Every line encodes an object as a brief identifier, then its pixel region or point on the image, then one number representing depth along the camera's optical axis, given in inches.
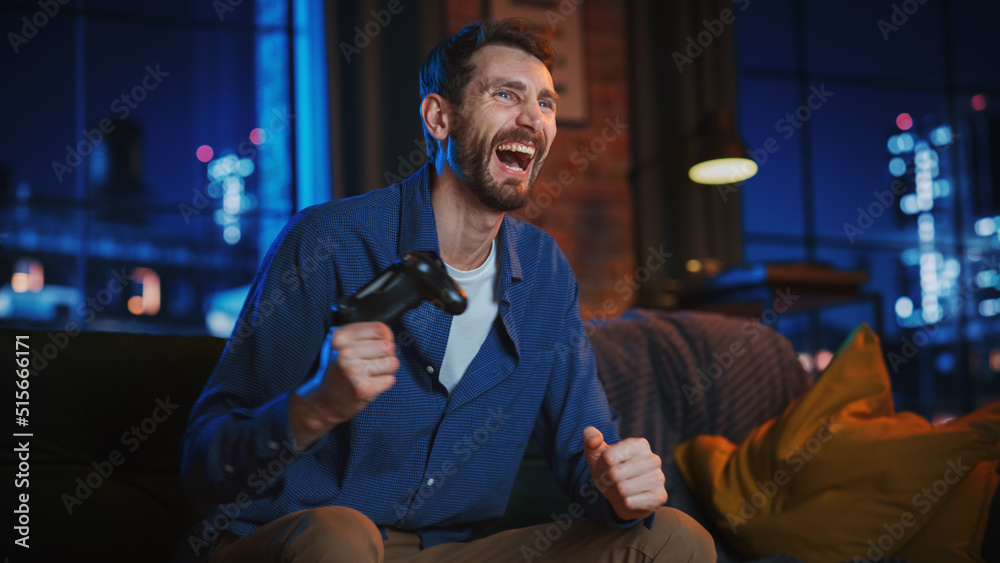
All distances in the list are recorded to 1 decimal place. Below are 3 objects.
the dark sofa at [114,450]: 56.4
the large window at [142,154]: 155.9
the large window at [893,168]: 208.2
